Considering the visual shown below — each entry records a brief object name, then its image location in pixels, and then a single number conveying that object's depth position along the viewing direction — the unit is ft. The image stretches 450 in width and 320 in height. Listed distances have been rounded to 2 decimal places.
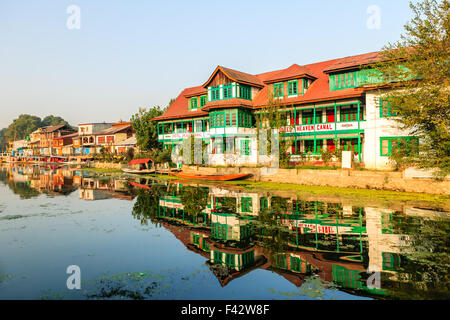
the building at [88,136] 283.38
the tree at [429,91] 67.62
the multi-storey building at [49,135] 353.31
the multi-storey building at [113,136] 248.32
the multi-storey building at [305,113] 90.48
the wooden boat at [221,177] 100.46
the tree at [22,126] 588.34
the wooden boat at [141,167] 145.87
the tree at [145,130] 170.50
